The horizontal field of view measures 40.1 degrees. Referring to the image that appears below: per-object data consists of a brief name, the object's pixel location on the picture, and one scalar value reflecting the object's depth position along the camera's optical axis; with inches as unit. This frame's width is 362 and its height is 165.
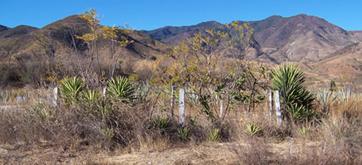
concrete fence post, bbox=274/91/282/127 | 468.1
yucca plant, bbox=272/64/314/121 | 512.4
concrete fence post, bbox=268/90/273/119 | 493.0
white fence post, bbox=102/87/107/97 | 435.5
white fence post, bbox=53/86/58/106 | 428.8
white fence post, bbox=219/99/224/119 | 489.1
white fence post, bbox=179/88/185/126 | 438.9
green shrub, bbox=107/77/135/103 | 442.0
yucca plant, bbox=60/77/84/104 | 451.8
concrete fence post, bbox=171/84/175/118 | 459.6
